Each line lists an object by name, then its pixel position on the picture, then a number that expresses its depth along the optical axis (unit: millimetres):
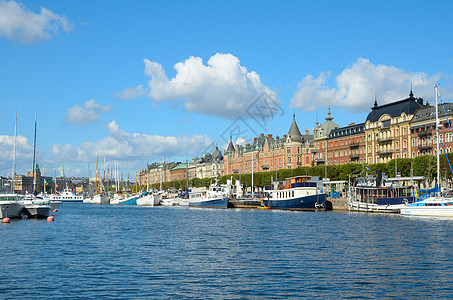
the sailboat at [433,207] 66125
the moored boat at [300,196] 90562
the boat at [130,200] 172950
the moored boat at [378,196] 78688
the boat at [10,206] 62878
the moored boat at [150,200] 159000
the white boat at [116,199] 184725
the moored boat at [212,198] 112488
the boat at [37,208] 67375
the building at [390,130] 121312
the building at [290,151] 164750
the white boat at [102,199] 196875
